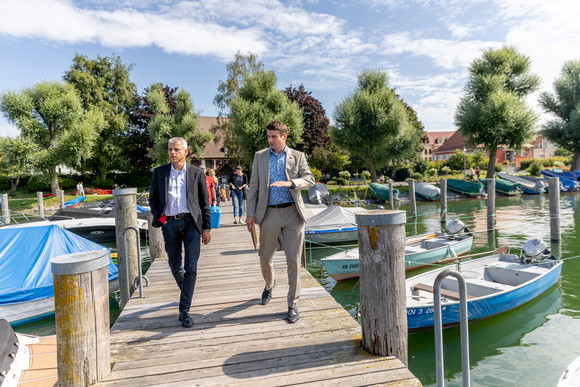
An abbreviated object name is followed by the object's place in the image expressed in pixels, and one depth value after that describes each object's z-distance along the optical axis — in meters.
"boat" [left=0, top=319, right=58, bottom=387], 4.14
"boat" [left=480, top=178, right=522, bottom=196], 33.04
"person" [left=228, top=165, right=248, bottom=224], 11.63
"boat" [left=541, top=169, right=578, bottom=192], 33.62
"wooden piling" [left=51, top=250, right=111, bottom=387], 2.55
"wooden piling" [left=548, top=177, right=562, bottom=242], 13.86
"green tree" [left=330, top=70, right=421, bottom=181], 33.69
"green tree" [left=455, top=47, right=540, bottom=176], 33.16
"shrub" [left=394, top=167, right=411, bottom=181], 43.08
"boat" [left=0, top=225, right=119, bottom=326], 8.10
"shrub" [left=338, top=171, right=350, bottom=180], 40.15
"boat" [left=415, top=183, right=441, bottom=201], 31.25
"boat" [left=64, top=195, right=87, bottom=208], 24.01
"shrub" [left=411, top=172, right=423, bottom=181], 41.57
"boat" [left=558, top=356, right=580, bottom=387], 4.02
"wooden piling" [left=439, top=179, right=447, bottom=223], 21.17
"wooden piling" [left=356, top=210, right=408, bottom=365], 2.89
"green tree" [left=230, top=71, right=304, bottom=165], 32.34
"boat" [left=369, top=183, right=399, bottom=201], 29.82
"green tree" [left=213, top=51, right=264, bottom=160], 37.34
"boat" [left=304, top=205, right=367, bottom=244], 14.38
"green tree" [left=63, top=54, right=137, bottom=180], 40.59
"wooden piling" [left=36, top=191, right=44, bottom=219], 20.80
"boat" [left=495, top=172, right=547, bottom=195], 33.34
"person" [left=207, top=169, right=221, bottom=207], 12.40
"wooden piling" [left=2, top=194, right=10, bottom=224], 17.73
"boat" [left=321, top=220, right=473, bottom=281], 10.39
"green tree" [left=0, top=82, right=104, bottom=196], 31.69
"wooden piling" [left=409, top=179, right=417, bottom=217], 21.75
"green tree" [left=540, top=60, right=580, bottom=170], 38.91
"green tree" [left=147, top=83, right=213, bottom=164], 37.97
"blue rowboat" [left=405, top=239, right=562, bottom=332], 6.68
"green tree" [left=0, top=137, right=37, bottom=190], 30.66
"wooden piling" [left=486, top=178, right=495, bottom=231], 17.47
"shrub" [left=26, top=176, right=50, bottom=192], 38.06
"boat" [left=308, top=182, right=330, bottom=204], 29.02
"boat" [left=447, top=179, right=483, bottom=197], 32.72
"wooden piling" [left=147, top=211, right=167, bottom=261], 7.44
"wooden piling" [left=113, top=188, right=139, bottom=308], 5.76
